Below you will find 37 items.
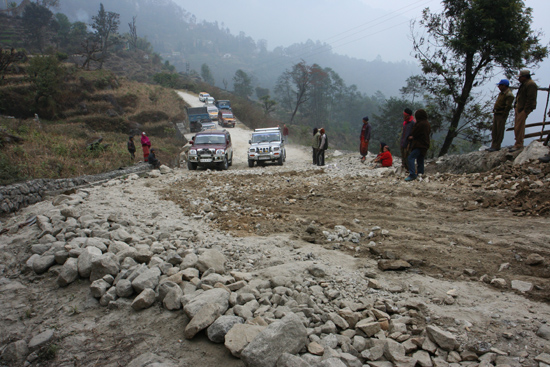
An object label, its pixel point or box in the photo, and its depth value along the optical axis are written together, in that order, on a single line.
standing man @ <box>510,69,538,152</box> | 6.35
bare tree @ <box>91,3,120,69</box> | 73.79
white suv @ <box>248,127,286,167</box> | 13.98
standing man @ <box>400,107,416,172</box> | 7.60
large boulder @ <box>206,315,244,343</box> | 2.47
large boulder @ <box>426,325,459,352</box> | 2.22
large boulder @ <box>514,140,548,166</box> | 6.00
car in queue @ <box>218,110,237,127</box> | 35.66
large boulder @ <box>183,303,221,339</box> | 2.53
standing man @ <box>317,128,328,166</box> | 12.55
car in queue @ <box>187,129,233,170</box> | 13.13
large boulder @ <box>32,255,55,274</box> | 3.89
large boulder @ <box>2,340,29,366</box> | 2.58
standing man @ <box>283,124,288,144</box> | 24.64
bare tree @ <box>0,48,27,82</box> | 29.19
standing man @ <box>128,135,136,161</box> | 13.53
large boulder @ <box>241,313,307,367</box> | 2.15
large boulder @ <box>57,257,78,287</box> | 3.55
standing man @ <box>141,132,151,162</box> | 13.00
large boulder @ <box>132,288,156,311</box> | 3.01
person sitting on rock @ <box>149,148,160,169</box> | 12.60
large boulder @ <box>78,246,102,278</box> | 3.61
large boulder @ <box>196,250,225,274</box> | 3.57
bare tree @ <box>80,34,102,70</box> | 65.84
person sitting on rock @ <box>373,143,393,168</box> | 10.66
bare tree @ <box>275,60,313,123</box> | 47.19
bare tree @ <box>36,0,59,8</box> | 81.95
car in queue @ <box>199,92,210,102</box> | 49.22
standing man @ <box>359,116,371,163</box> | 11.94
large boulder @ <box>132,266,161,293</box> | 3.23
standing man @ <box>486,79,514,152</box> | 6.96
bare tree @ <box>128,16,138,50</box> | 90.89
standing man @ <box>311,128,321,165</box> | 12.76
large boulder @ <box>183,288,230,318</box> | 2.74
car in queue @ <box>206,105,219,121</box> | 36.53
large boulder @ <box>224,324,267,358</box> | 2.29
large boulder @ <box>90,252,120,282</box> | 3.54
